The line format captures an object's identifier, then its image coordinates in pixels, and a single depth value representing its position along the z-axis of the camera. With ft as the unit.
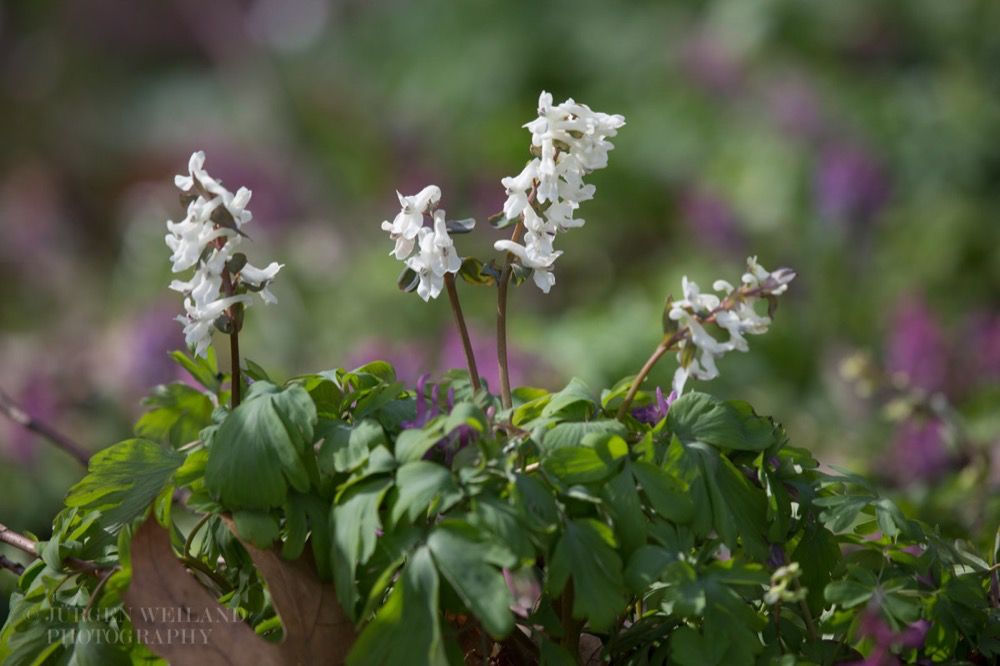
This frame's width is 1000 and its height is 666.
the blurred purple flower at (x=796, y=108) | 15.26
